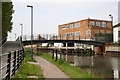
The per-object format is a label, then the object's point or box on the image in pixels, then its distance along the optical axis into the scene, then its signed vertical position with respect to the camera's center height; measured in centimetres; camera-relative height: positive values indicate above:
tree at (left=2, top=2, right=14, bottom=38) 1702 +359
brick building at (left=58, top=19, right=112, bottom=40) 3954 +464
